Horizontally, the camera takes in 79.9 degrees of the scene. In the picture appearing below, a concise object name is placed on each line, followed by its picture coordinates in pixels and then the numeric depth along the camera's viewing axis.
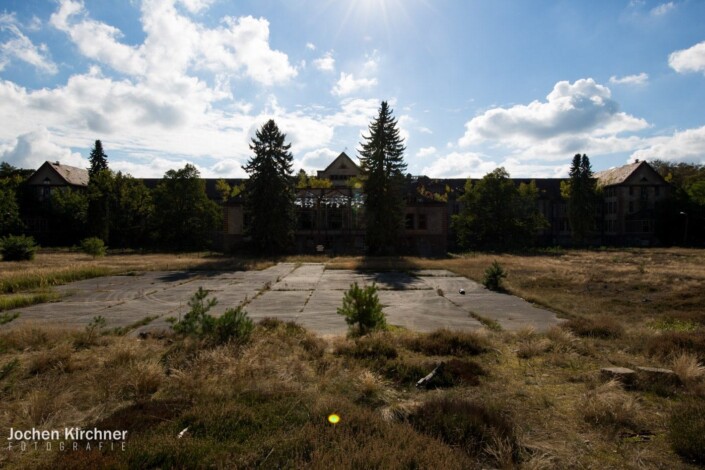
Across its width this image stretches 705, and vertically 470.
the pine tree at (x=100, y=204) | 62.75
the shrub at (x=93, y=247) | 40.31
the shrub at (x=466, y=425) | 4.91
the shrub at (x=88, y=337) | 9.28
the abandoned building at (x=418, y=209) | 52.56
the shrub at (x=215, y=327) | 9.11
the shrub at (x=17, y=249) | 33.22
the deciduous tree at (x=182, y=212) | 56.75
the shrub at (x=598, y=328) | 10.53
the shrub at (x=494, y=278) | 20.30
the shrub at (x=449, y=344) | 9.08
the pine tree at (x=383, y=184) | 45.38
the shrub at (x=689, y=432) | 4.74
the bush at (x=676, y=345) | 8.48
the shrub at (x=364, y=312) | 10.53
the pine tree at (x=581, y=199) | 68.88
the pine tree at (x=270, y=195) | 45.22
